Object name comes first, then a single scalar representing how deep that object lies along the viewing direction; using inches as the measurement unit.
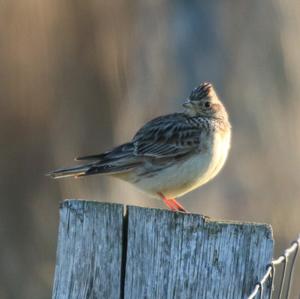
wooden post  310.5
